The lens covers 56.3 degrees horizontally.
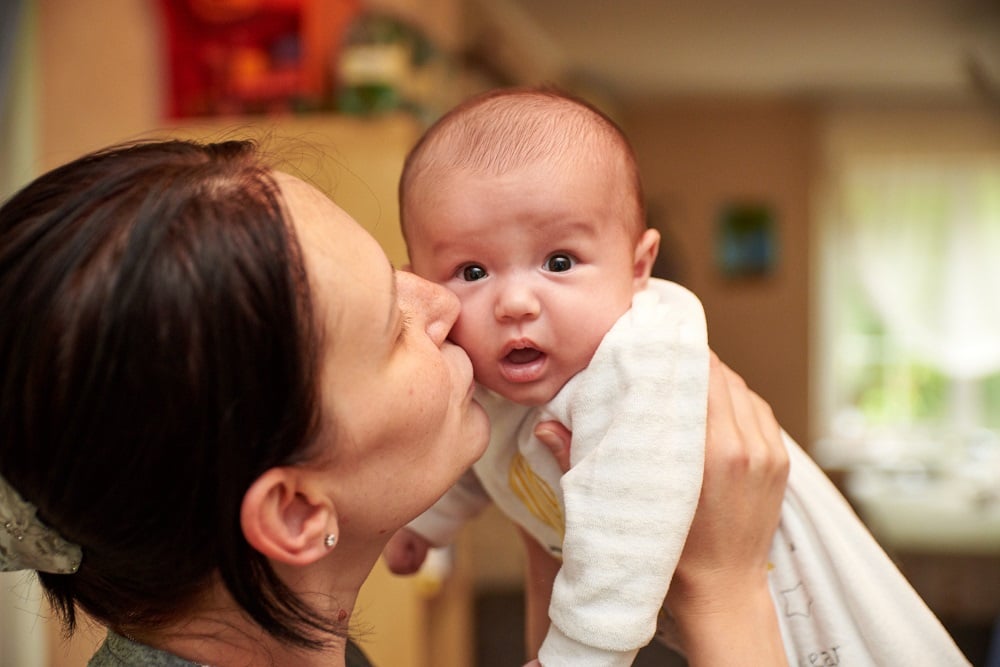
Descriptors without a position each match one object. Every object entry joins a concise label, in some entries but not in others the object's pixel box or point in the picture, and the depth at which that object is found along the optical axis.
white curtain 7.29
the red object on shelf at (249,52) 2.54
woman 0.63
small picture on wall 7.18
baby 0.80
